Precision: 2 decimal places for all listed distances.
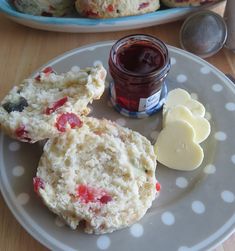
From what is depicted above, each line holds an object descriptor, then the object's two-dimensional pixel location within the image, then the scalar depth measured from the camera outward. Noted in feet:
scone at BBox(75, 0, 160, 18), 0.87
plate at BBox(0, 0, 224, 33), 0.89
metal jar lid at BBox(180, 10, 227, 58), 0.87
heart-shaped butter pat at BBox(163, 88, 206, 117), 0.75
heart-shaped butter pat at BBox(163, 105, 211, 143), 0.72
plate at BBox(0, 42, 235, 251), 0.61
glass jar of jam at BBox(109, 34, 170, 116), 0.69
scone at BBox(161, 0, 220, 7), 0.90
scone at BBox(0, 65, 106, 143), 0.64
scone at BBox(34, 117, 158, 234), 0.60
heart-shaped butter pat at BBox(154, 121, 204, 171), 0.69
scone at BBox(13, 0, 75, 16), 0.90
